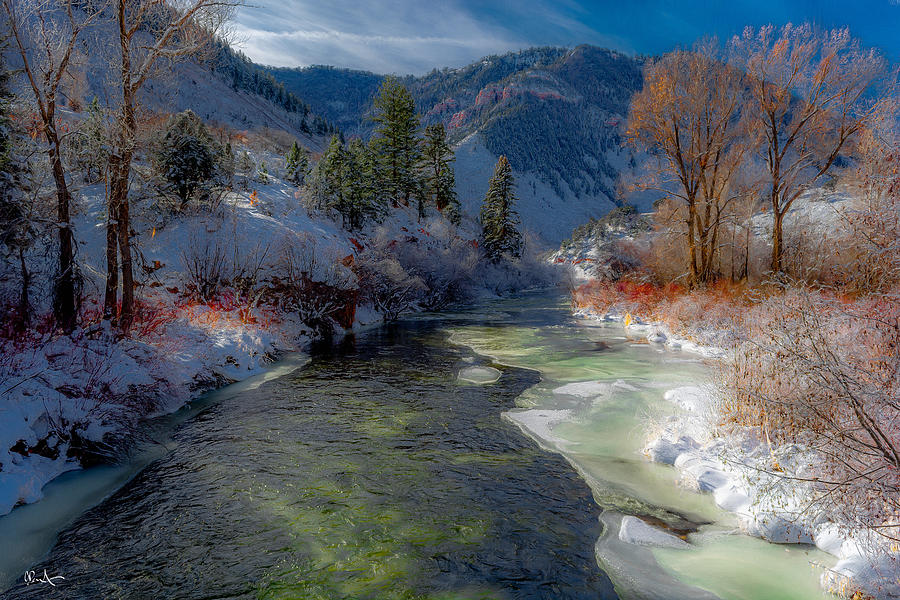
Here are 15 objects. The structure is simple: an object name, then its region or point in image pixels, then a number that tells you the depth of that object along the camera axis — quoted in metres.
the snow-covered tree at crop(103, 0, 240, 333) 11.53
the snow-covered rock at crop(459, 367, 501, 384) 13.54
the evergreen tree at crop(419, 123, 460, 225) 50.53
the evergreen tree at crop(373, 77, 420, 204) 44.62
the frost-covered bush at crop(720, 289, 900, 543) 4.09
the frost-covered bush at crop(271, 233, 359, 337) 20.47
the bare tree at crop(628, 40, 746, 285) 20.94
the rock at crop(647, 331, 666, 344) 19.24
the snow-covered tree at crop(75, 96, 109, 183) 10.98
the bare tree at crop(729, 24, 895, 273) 18.11
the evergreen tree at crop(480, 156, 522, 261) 52.34
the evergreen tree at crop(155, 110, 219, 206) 23.55
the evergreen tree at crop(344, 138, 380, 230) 33.28
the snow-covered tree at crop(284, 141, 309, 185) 35.53
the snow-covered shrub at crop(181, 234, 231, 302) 19.11
